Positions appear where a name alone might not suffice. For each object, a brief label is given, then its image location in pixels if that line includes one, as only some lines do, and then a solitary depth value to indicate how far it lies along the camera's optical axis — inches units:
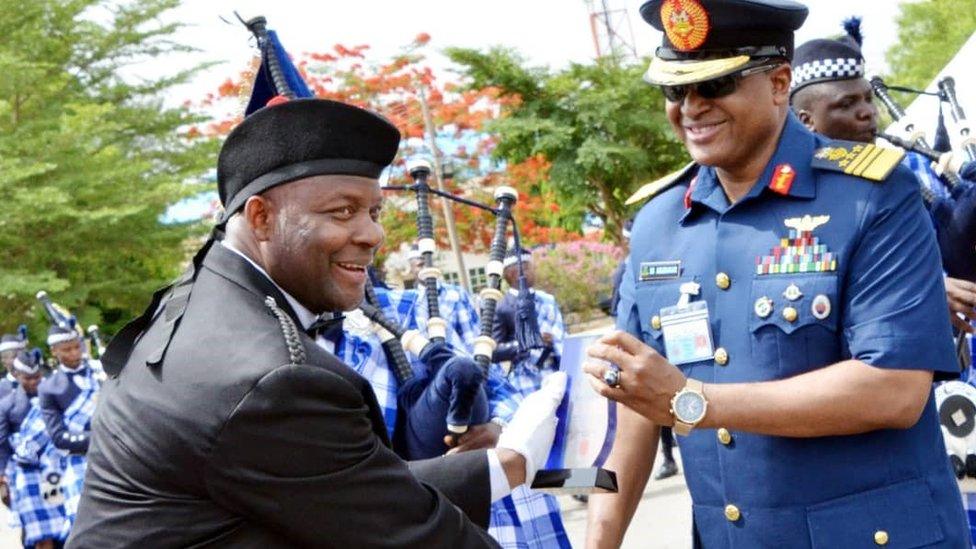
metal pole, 998.4
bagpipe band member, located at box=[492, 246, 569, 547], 414.2
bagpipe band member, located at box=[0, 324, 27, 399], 557.3
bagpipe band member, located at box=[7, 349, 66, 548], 468.8
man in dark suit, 90.5
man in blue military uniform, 102.9
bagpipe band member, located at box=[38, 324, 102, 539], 434.3
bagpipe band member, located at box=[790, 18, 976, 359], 164.7
